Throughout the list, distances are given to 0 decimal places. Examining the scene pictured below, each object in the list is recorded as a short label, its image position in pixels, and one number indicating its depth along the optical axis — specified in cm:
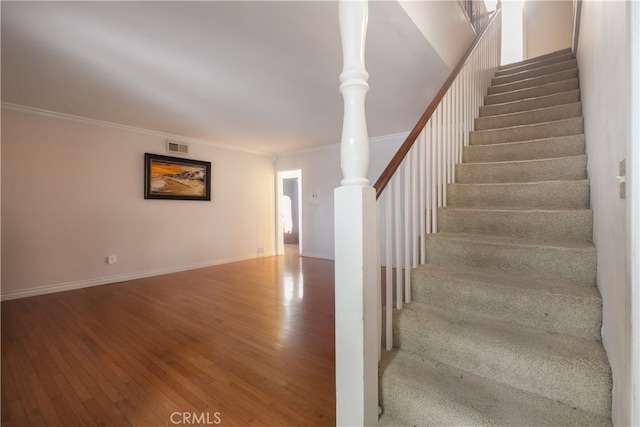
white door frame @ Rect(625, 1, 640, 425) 60
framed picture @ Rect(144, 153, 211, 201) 429
